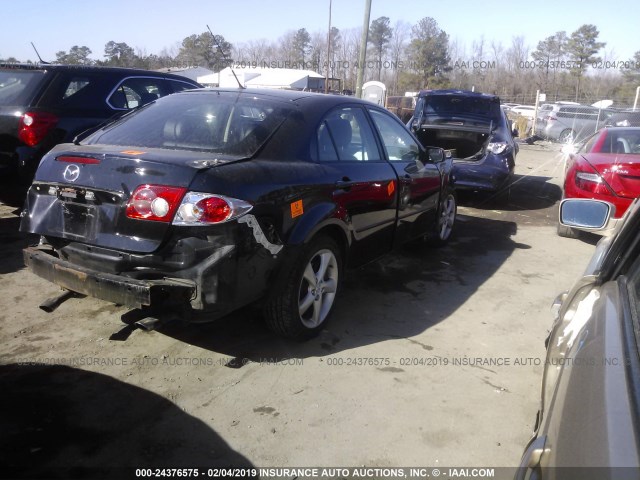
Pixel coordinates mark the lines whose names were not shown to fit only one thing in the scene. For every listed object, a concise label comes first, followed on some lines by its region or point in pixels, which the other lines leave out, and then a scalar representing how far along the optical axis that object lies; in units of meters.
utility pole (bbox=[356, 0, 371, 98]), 14.05
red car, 5.44
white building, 33.75
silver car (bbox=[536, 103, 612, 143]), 20.91
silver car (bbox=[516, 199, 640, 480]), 1.09
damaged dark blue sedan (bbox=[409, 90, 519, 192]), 8.09
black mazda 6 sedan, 2.73
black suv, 5.09
